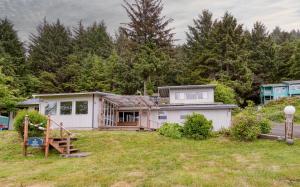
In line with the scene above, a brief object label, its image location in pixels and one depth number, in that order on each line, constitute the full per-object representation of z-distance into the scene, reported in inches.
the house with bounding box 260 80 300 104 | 1807.3
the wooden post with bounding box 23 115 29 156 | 596.8
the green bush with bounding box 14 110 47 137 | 652.3
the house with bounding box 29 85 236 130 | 952.9
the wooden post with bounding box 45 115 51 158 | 596.5
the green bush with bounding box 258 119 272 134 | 703.6
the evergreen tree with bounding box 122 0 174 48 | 1653.5
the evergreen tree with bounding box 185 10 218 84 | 1765.9
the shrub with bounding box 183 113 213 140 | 693.9
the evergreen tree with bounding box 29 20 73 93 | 1717.3
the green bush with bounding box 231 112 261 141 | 651.8
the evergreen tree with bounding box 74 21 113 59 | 2082.9
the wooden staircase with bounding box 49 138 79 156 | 596.1
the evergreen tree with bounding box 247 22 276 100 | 1895.9
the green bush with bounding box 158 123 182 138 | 700.7
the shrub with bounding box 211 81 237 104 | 1381.6
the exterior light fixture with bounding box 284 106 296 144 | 614.3
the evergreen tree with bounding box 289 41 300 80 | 1823.6
